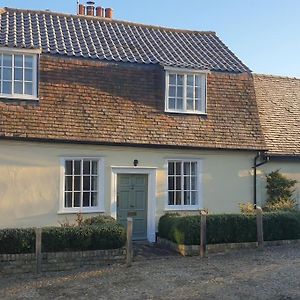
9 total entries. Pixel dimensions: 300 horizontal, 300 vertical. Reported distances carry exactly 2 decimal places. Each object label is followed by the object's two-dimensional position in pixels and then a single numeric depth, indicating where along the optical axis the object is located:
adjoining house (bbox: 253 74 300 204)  18.78
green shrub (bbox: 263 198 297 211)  17.44
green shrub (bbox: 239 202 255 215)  16.67
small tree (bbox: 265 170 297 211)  18.25
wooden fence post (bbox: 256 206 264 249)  14.78
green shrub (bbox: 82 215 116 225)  14.63
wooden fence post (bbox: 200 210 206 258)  13.98
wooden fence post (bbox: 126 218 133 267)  12.82
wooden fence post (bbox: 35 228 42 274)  12.19
